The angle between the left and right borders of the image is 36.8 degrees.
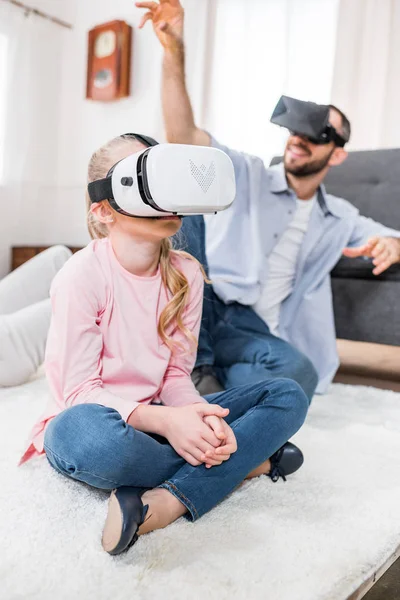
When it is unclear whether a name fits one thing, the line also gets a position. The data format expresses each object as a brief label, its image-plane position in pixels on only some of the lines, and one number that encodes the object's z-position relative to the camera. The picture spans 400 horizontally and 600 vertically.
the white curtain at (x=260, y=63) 2.65
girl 0.70
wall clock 2.98
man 1.29
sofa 1.64
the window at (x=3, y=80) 3.00
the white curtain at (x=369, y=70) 2.56
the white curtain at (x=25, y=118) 3.02
